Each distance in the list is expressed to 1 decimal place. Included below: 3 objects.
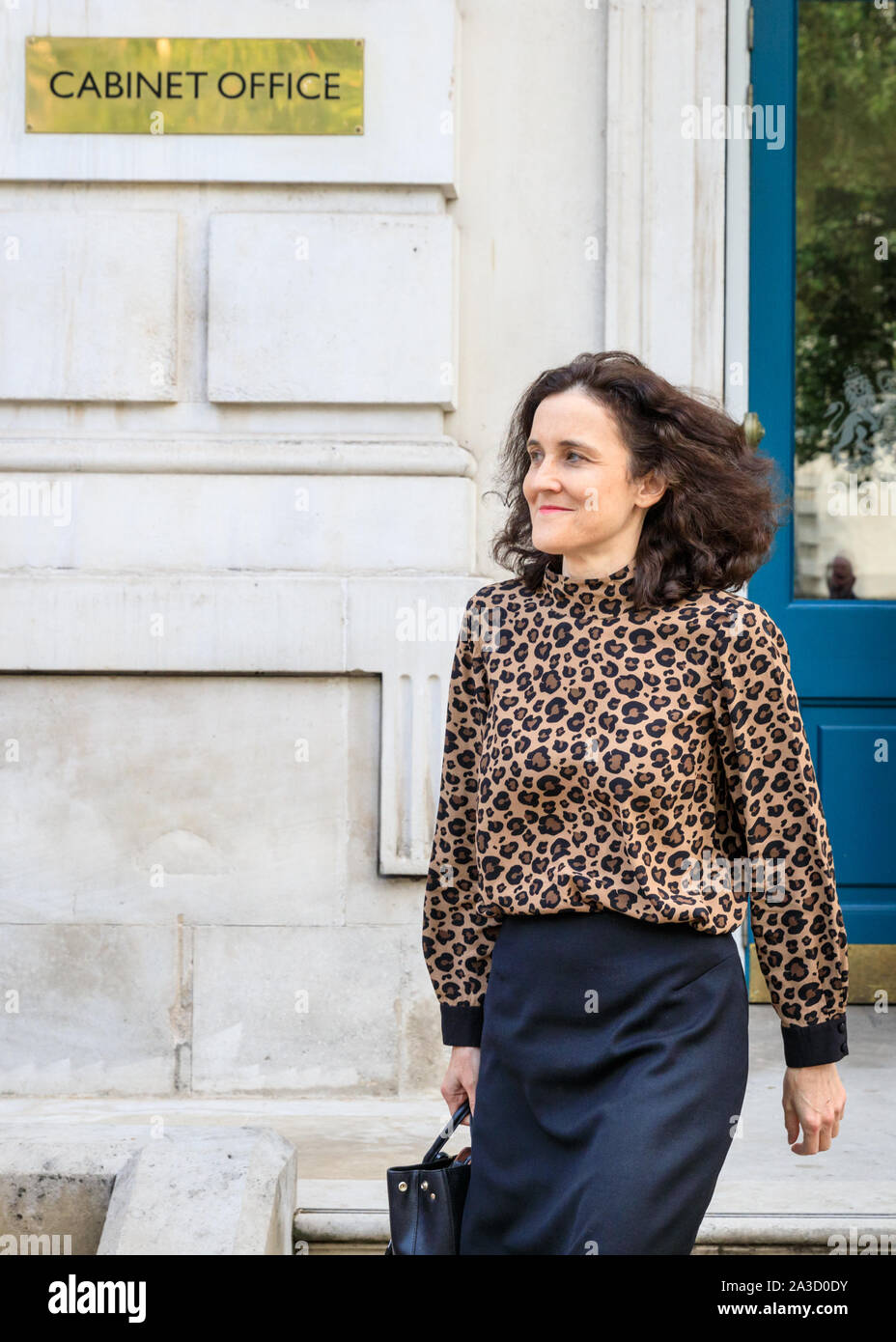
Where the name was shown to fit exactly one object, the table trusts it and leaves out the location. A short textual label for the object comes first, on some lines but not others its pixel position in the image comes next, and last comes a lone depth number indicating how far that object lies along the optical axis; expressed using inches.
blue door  204.2
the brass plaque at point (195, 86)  185.0
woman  88.7
